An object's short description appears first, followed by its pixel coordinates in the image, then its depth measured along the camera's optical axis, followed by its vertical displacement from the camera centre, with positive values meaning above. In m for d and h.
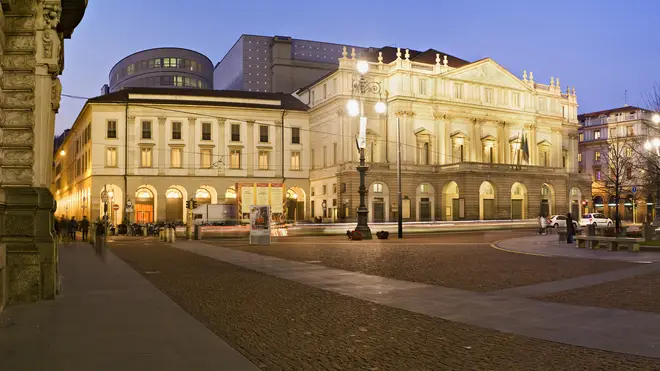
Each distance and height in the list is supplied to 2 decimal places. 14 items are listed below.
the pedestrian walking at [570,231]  31.02 -1.17
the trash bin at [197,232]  41.84 -1.52
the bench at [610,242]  24.59 -1.45
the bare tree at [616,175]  40.26 +4.09
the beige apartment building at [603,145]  91.00 +10.50
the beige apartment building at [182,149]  67.06 +7.23
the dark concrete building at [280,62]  89.44 +22.83
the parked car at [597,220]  59.08 -1.14
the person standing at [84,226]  41.44 -1.06
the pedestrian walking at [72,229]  40.30 -1.24
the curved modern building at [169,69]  110.12 +26.70
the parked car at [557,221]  59.00 -1.23
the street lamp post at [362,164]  34.59 +2.81
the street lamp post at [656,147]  30.42 +4.25
